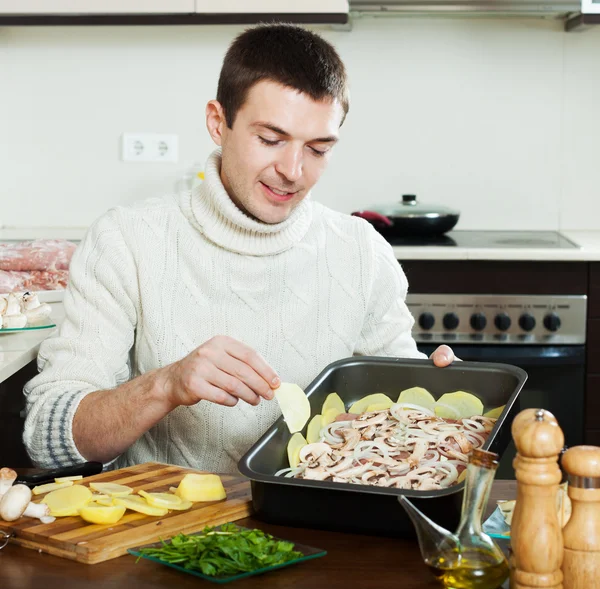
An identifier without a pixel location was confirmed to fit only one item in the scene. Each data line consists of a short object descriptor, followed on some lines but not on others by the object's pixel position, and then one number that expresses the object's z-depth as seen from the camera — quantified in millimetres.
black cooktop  2963
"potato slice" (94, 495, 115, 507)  1122
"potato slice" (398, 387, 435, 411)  1415
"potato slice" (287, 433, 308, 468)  1208
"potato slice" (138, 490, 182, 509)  1136
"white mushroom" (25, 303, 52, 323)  2010
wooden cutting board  1028
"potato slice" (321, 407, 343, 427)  1335
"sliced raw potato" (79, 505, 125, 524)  1088
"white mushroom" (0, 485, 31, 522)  1087
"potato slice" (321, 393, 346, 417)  1378
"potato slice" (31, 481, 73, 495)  1192
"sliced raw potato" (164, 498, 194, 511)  1138
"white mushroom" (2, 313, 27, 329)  1967
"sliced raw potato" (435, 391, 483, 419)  1398
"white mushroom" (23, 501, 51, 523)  1104
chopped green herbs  961
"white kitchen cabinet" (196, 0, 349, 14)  2998
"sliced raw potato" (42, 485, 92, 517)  1111
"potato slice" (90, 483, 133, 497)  1159
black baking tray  1034
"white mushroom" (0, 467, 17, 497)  1131
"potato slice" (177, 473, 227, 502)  1179
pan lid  3068
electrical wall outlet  3410
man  1521
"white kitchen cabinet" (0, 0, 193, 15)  3006
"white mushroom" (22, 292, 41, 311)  2023
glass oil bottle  892
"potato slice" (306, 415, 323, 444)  1285
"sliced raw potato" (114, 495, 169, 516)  1117
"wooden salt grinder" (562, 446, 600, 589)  868
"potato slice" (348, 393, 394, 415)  1406
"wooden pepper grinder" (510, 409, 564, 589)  845
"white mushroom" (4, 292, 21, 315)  1979
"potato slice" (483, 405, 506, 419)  1371
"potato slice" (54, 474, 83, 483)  1214
